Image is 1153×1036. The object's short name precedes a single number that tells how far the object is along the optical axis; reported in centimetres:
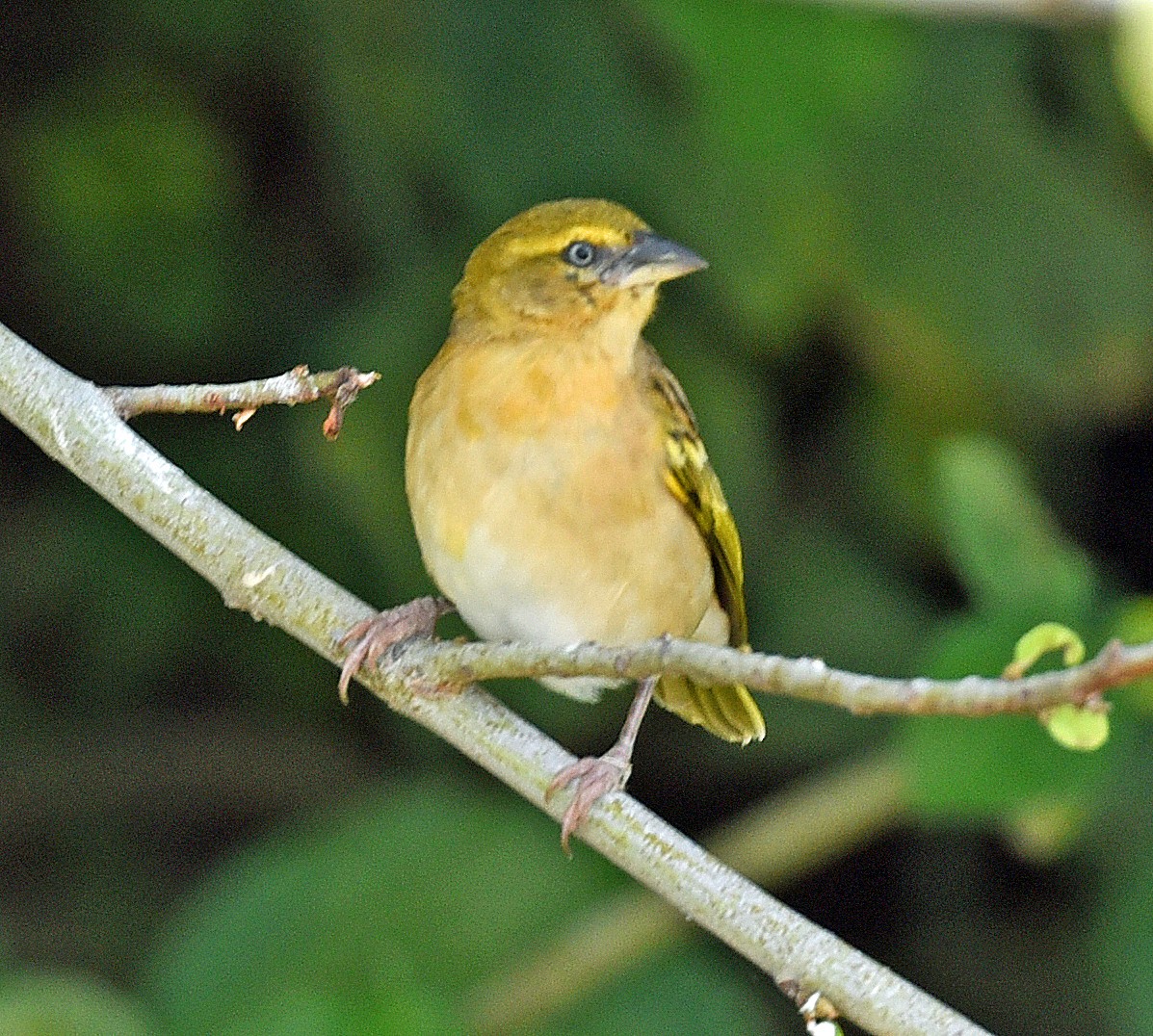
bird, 641
